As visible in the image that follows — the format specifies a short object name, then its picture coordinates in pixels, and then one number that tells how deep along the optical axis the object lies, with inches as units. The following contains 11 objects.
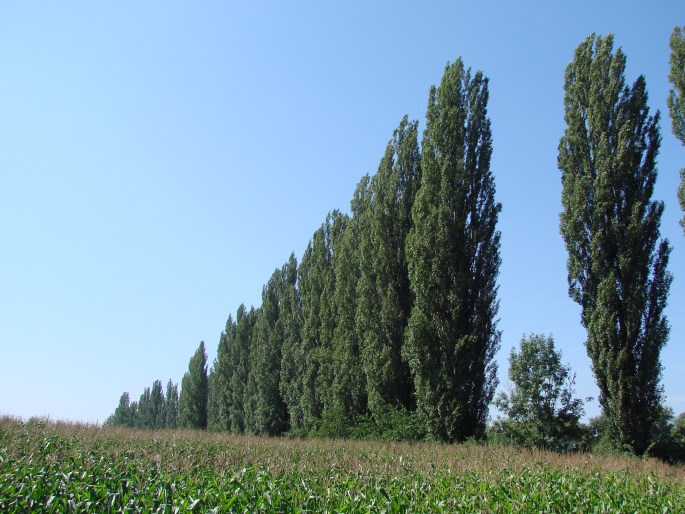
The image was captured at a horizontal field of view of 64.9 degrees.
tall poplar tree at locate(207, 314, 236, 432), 1731.1
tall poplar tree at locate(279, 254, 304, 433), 1171.3
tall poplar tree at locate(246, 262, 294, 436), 1349.7
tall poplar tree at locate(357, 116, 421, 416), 808.9
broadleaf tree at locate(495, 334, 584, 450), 788.0
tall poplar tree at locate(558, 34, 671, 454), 581.9
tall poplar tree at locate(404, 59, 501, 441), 663.1
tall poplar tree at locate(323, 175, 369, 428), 892.0
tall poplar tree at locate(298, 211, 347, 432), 1034.7
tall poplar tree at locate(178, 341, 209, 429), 2100.1
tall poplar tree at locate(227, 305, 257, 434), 1616.6
